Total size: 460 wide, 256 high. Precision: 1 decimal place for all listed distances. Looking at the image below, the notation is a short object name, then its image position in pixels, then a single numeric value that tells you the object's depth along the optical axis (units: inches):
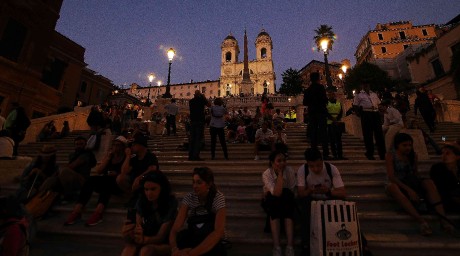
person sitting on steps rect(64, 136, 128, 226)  173.0
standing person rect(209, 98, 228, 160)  305.0
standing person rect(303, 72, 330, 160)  255.8
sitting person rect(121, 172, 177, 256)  117.5
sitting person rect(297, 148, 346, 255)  135.0
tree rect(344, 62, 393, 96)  1353.3
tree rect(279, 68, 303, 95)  1669.5
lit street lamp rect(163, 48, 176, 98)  601.7
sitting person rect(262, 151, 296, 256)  129.9
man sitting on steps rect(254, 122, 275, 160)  326.3
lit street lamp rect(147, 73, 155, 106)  769.4
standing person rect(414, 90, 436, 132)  440.1
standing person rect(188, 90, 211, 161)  294.3
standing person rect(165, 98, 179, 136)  494.0
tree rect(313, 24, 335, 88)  2016.5
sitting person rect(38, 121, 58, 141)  494.4
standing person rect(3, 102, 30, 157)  382.6
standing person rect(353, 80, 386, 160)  266.3
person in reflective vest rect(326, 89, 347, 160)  274.8
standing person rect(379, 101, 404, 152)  268.8
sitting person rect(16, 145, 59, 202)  201.9
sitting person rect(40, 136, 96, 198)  195.6
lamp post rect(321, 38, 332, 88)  436.6
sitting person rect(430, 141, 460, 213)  150.2
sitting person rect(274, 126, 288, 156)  327.9
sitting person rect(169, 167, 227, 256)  112.9
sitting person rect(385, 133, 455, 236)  144.0
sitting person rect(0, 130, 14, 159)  295.4
